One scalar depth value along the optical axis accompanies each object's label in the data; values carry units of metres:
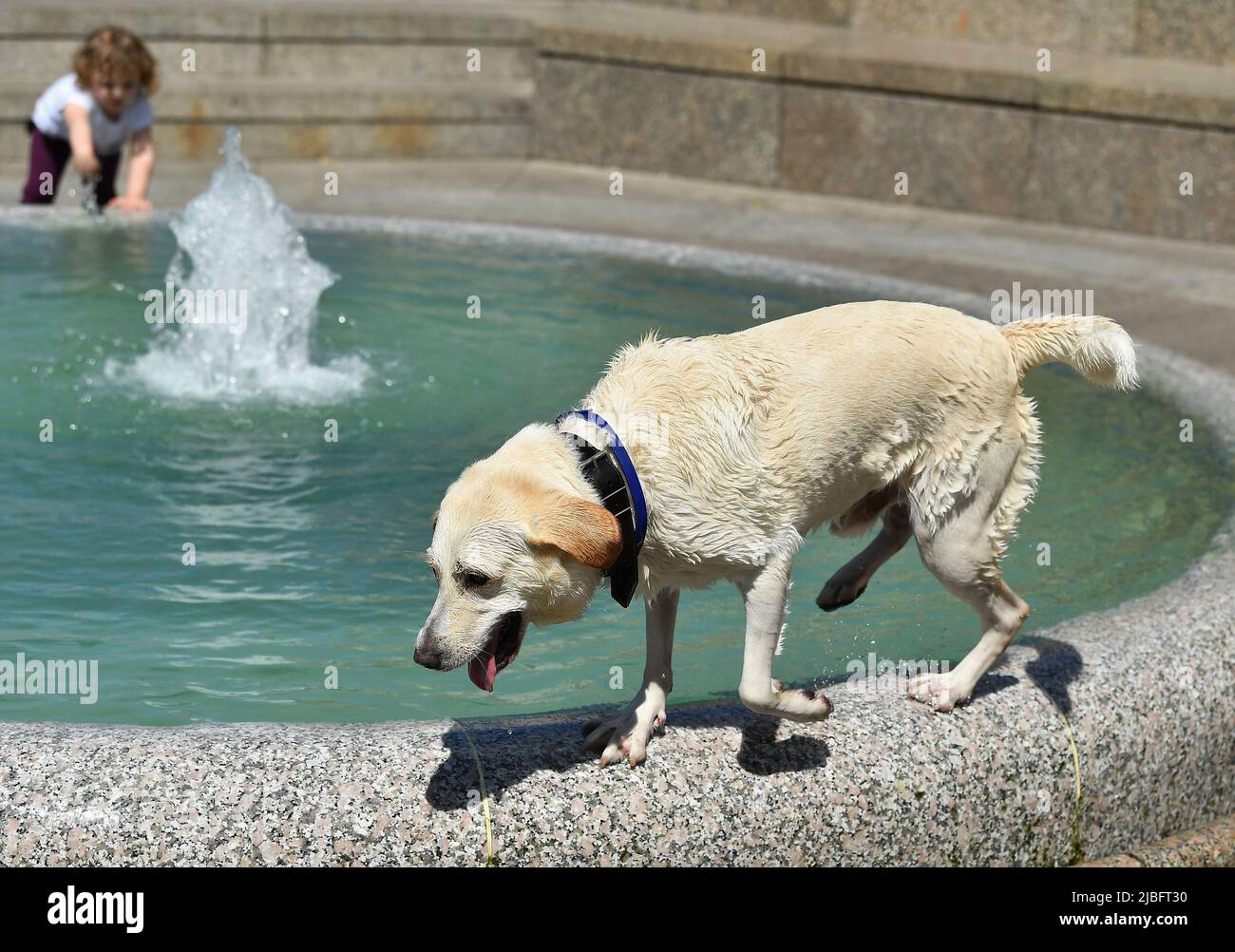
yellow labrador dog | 3.79
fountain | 8.58
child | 11.06
